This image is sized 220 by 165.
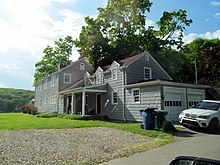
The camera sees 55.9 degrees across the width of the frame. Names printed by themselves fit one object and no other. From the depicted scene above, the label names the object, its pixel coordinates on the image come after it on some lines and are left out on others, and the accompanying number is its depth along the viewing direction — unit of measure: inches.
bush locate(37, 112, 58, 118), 1036.4
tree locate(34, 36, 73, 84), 1987.0
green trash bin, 505.8
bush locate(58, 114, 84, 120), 823.8
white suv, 478.7
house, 685.3
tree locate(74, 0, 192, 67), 1403.8
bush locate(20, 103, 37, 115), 1375.5
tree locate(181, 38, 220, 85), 1103.6
